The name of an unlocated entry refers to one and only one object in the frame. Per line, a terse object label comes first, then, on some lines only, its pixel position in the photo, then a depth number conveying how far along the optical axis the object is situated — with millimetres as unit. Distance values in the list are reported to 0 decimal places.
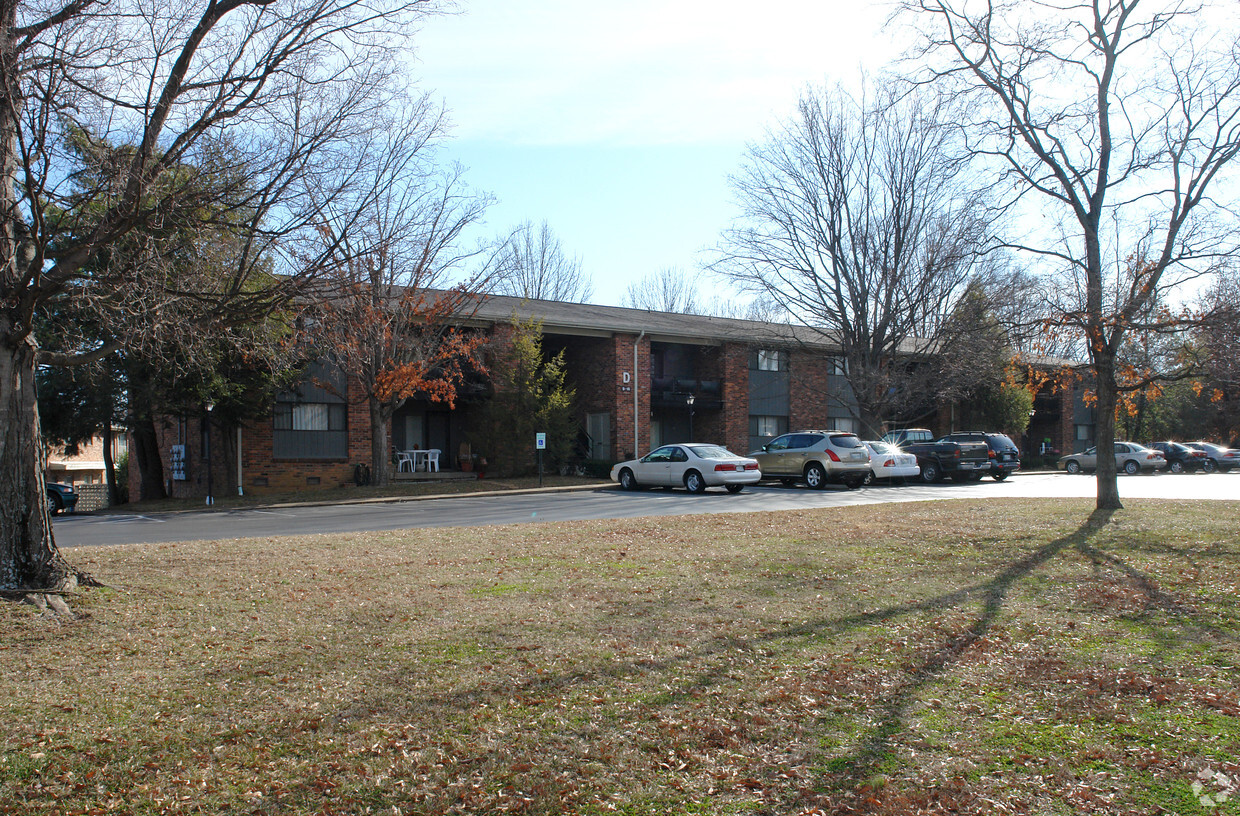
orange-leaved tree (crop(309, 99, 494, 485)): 21750
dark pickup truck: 27453
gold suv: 24438
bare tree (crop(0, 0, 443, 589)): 6793
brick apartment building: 26766
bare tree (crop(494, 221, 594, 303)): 52531
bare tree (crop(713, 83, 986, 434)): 30453
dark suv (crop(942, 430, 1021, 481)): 28109
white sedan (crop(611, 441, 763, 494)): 22672
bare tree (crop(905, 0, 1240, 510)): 12781
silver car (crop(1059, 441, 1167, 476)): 36812
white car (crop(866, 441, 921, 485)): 25547
